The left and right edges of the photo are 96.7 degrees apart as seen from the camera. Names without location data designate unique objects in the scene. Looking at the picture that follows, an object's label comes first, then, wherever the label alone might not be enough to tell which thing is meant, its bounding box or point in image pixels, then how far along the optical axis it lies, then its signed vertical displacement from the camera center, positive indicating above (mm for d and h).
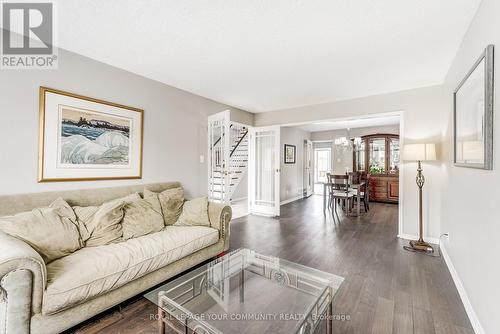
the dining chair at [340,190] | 4852 -471
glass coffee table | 1352 -922
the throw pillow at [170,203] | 2648 -438
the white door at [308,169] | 7691 -1
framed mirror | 1419 +425
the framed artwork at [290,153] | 6465 +462
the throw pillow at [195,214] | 2637 -559
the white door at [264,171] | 4961 -54
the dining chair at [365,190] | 5340 -494
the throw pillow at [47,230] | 1606 -488
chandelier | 6090 +796
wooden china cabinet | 6164 +191
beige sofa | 1270 -746
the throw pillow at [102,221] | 1996 -505
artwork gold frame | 2191 +336
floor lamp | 2930 +145
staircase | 3672 -81
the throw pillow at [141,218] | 2189 -529
